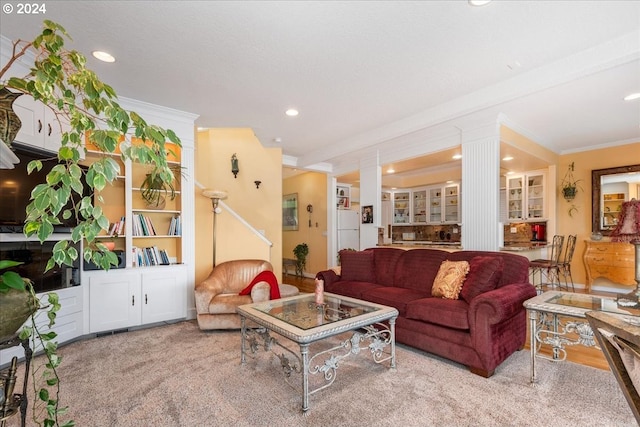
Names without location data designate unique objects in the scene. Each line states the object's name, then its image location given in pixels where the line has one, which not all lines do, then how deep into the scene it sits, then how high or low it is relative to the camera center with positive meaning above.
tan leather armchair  3.47 -0.97
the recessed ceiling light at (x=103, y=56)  2.69 +1.39
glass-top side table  2.17 -0.69
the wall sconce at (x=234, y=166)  5.80 +0.88
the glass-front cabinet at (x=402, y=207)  7.99 +0.17
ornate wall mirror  5.31 +0.37
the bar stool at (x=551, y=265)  4.66 -0.77
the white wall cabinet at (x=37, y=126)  2.72 +0.83
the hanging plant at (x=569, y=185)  5.75 +0.53
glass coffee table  2.15 -0.84
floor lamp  4.27 +0.23
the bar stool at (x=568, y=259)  5.35 -0.80
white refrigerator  6.92 -0.34
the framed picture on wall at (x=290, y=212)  8.16 +0.05
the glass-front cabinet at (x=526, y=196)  6.18 +0.35
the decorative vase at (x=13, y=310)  0.72 -0.23
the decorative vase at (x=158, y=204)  3.98 +0.14
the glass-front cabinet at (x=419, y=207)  7.67 +0.17
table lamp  2.32 -0.11
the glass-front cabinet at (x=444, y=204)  7.12 +0.23
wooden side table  5.07 -0.81
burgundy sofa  2.46 -0.85
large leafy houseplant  0.77 +0.17
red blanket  3.60 -0.80
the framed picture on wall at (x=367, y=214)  5.51 +0.00
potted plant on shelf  3.86 +0.29
